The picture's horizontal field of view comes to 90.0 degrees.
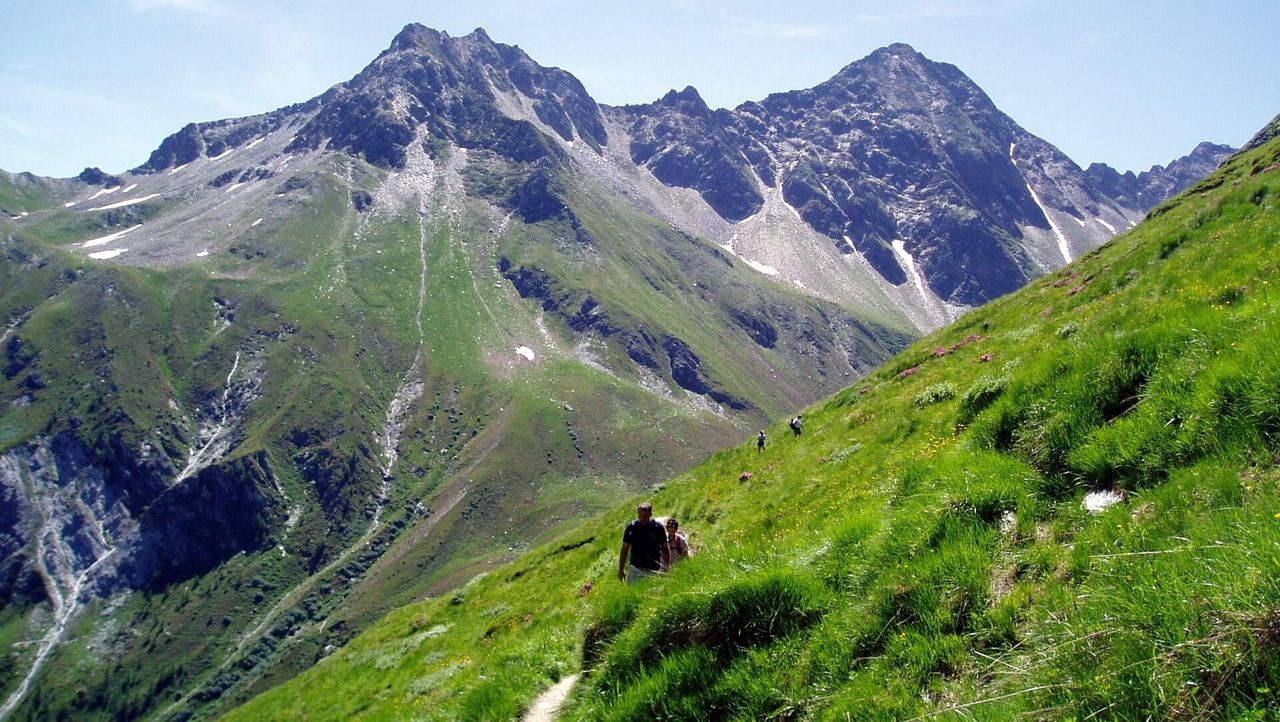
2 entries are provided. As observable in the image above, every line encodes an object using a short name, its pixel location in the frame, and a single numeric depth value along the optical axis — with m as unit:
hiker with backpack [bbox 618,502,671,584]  13.20
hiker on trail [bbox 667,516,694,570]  13.69
